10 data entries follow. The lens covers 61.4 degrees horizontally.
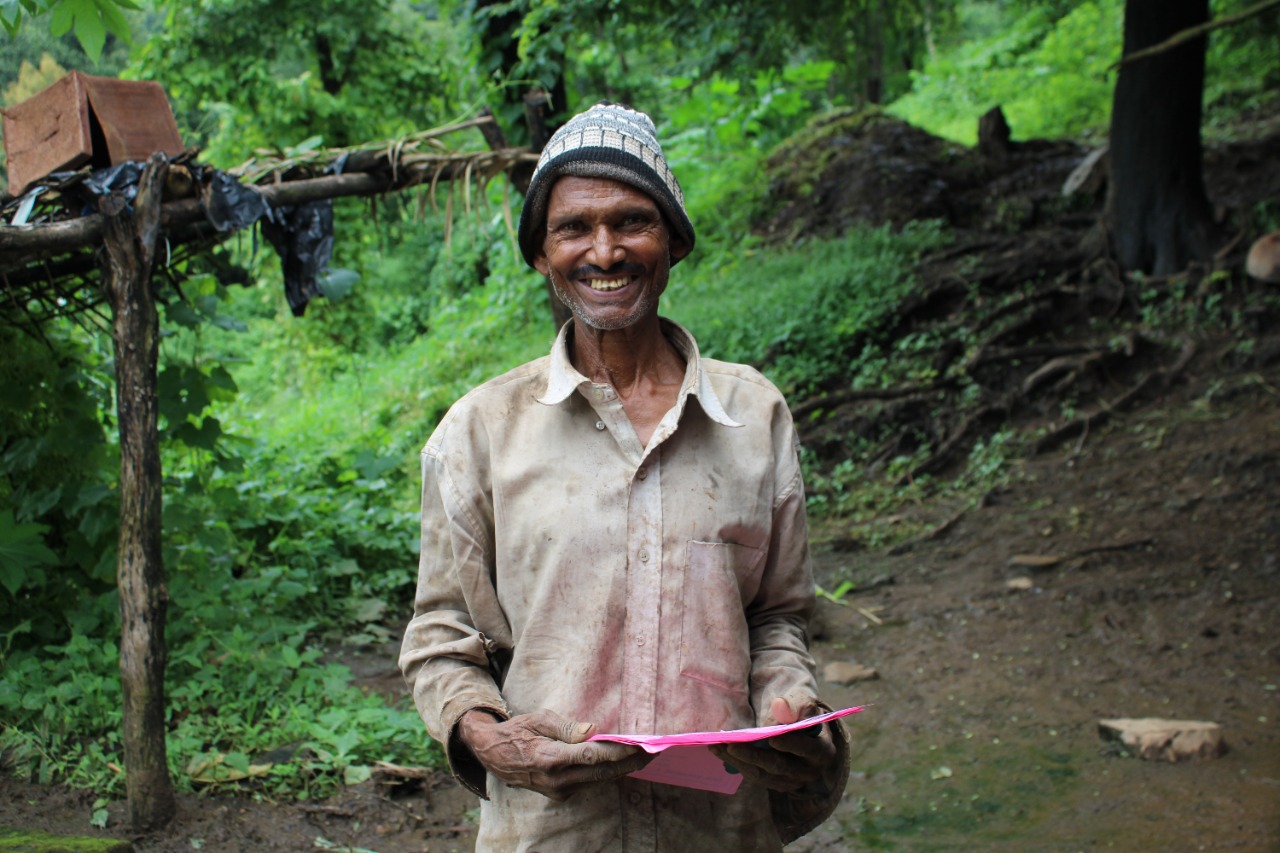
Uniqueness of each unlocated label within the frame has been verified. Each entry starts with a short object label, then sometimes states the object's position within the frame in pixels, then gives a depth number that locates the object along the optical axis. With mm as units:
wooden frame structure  3533
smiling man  1736
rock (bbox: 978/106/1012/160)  11891
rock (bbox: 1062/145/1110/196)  10406
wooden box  3691
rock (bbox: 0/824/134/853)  2730
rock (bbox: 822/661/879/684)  5242
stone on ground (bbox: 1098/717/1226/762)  4199
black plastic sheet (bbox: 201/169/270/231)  3854
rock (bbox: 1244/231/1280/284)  7973
